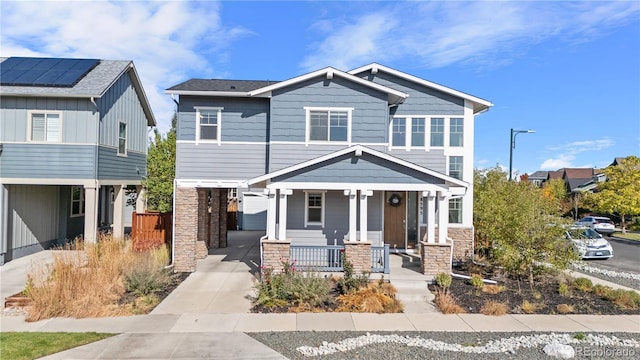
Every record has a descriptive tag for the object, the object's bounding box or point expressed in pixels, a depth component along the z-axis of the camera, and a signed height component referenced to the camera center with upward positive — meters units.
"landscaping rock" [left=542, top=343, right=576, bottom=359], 6.28 -2.74
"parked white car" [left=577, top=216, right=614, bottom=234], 26.31 -1.91
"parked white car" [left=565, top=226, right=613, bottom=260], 16.45 -2.32
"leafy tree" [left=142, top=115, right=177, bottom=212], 16.78 +0.78
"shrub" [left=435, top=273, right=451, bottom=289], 9.99 -2.40
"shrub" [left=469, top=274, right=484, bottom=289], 10.18 -2.46
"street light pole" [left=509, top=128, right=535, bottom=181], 18.95 +2.98
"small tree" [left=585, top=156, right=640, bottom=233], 27.31 +0.71
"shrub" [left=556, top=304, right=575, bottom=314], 8.64 -2.71
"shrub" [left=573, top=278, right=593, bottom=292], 10.43 -2.57
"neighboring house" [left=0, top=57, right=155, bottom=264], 12.88 +1.69
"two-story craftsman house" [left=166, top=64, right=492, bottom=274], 11.20 +1.49
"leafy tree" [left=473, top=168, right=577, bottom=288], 10.16 -1.08
